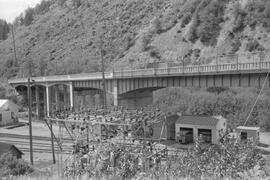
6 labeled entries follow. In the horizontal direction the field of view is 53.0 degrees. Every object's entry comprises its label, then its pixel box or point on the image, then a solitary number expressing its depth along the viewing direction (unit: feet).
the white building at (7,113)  149.79
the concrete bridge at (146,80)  77.05
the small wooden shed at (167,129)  92.06
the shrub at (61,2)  408.34
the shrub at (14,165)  52.80
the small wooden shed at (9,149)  69.60
